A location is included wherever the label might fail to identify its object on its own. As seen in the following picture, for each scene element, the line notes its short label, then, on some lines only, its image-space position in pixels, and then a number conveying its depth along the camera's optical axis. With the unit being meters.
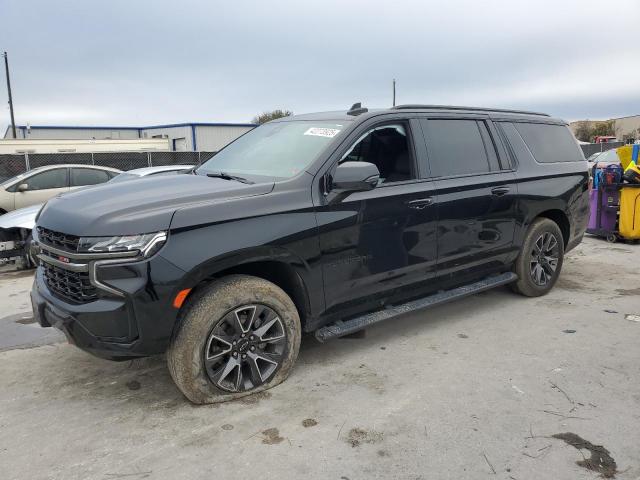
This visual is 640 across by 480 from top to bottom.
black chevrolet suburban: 2.97
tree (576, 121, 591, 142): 68.06
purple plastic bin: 8.47
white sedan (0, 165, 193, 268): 6.78
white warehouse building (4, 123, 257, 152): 43.22
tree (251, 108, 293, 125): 64.75
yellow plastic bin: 8.09
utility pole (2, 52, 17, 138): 36.66
